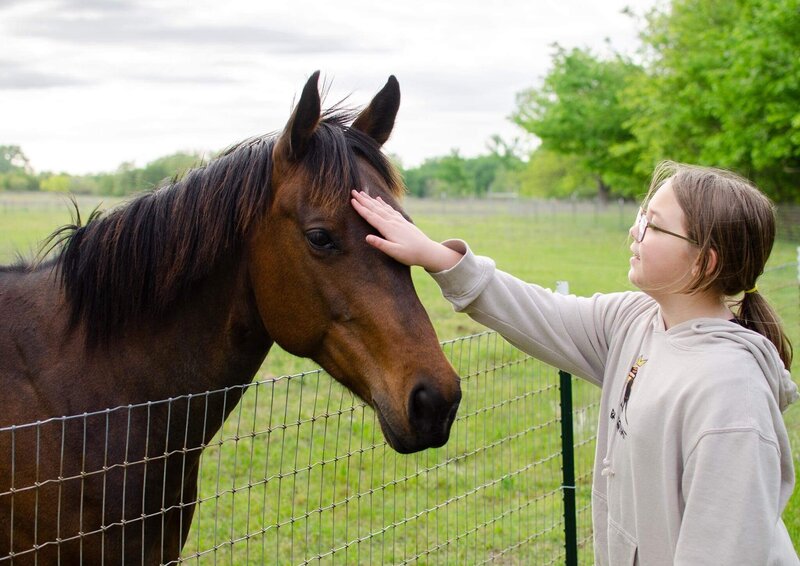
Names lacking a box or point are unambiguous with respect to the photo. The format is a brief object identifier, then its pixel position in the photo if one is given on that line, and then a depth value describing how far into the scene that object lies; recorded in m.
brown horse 2.20
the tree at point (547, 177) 59.61
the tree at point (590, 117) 32.36
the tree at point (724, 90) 17.70
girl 1.68
